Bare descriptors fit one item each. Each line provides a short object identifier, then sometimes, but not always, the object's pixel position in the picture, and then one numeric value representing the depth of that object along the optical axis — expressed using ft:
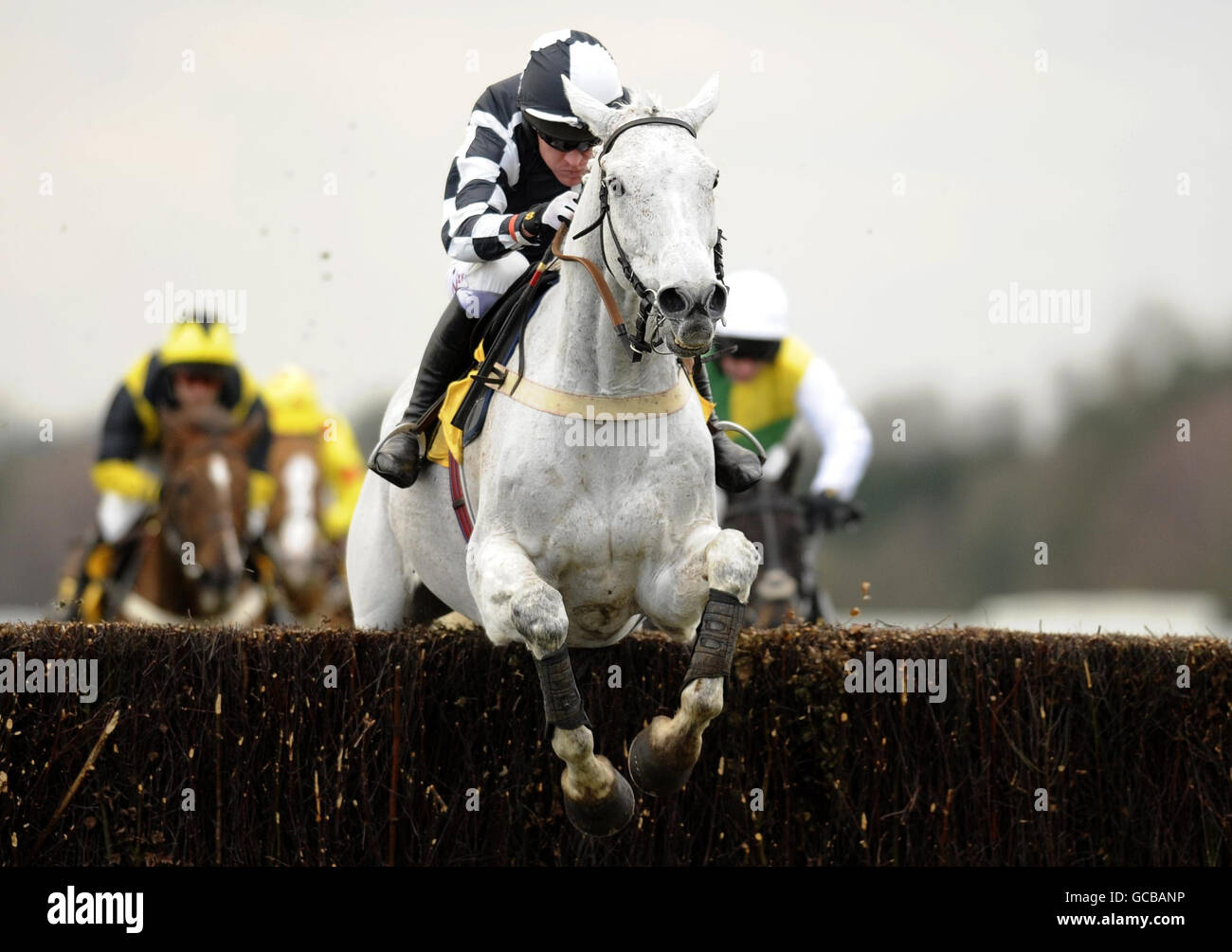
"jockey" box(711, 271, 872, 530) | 32.35
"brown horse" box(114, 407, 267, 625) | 36.06
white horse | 17.57
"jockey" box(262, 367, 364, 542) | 47.80
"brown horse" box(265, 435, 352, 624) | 41.98
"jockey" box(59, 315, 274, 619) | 36.40
